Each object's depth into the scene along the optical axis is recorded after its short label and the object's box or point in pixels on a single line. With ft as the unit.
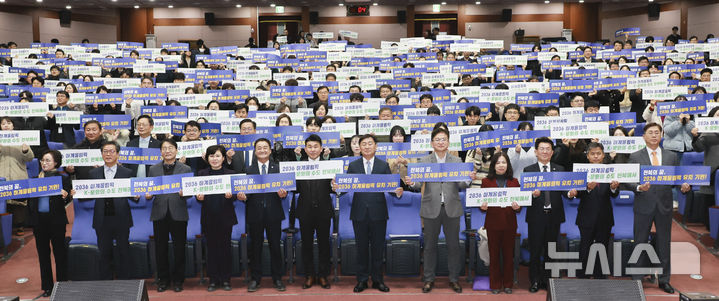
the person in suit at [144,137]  26.07
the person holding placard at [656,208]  21.35
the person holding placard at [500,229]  20.89
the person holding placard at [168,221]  21.59
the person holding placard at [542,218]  21.33
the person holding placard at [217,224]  21.85
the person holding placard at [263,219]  21.77
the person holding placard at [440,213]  21.45
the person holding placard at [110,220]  21.52
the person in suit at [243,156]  23.81
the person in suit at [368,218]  21.68
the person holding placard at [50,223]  21.10
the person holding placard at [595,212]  21.33
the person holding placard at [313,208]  21.85
